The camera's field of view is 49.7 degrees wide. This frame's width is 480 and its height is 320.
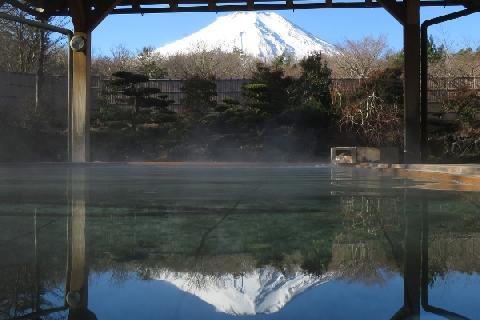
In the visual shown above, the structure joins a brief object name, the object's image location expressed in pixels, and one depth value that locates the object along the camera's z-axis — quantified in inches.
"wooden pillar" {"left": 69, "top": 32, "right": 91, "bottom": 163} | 324.2
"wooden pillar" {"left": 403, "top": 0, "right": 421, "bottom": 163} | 302.8
